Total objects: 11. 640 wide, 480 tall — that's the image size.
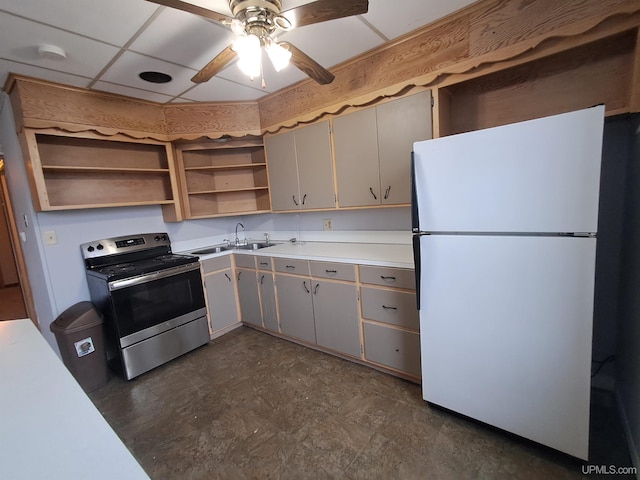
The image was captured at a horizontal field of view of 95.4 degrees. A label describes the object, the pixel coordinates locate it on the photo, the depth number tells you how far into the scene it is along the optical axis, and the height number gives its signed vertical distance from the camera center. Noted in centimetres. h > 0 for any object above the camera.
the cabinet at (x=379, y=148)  202 +37
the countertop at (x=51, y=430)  53 -45
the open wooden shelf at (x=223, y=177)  307 +36
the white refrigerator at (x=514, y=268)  123 -39
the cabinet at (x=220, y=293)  293 -87
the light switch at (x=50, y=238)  240 -13
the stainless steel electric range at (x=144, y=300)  233 -73
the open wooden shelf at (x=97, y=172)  224 +42
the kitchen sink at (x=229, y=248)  319 -45
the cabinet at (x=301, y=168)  255 +32
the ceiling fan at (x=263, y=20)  122 +81
